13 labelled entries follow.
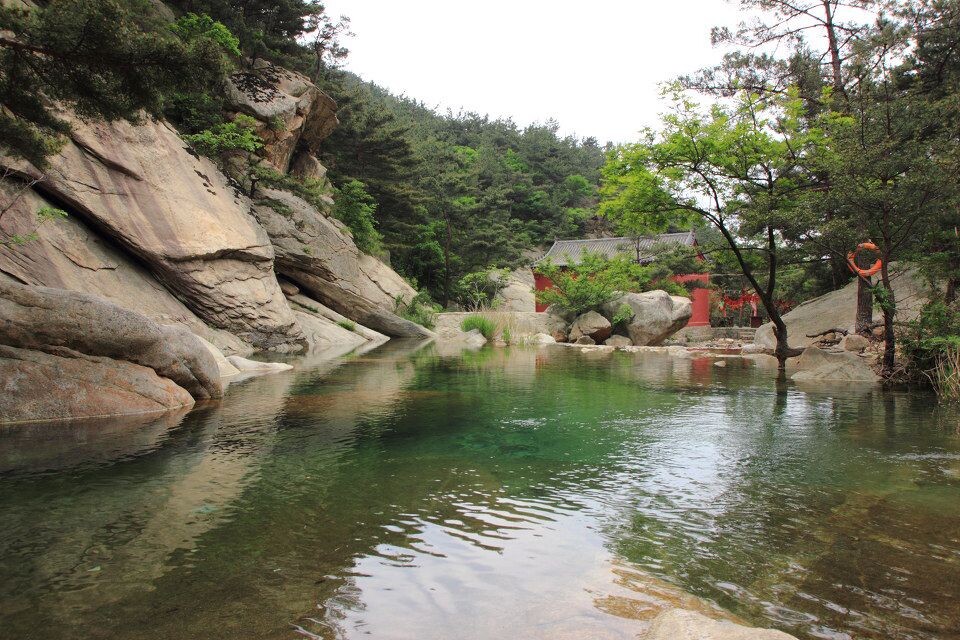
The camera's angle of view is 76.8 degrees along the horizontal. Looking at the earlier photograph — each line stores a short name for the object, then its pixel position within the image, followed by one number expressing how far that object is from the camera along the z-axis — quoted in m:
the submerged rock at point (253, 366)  11.49
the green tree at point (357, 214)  23.88
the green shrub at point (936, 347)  8.36
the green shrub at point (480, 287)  31.45
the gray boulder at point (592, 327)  22.72
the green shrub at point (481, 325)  23.41
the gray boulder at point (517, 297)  36.07
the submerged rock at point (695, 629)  2.02
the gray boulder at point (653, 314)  22.30
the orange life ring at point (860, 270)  9.91
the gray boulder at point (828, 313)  14.45
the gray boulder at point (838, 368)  10.63
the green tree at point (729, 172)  12.24
